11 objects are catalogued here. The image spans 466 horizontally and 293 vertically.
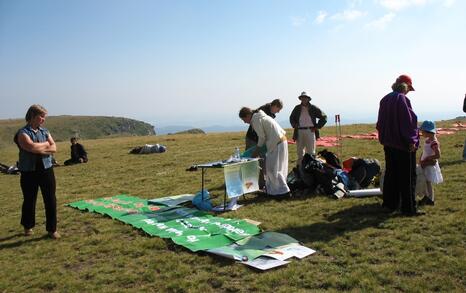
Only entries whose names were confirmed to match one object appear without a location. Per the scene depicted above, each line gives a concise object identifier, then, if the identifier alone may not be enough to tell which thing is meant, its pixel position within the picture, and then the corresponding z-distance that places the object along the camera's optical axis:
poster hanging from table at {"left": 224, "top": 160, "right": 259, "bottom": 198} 8.80
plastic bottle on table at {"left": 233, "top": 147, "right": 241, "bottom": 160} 9.69
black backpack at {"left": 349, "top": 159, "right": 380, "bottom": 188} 9.99
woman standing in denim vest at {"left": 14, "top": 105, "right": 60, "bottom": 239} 7.43
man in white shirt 11.60
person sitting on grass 21.55
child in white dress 7.87
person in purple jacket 7.41
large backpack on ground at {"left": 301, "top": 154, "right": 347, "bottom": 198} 9.42
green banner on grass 6.96
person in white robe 9.53
